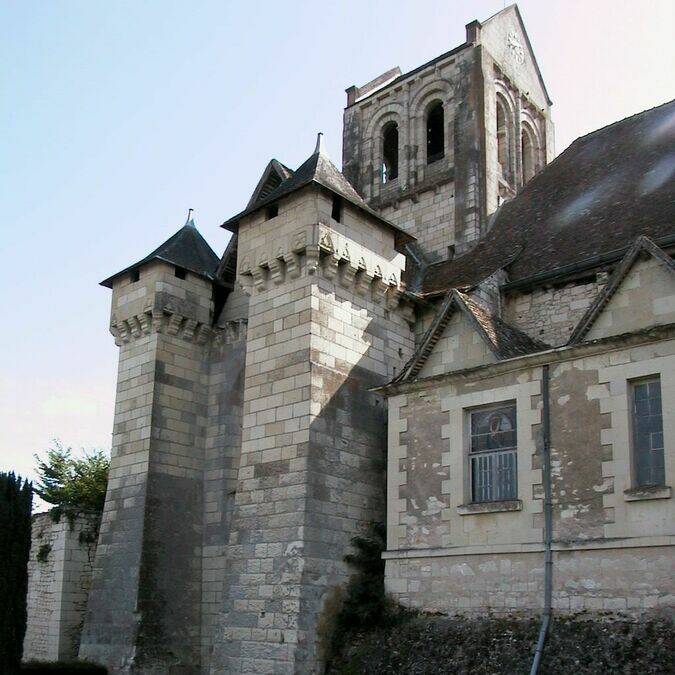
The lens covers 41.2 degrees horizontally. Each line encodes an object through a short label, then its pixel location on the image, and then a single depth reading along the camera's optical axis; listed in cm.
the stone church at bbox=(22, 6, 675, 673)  1138
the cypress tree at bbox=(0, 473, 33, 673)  1412
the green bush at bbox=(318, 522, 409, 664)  1295
